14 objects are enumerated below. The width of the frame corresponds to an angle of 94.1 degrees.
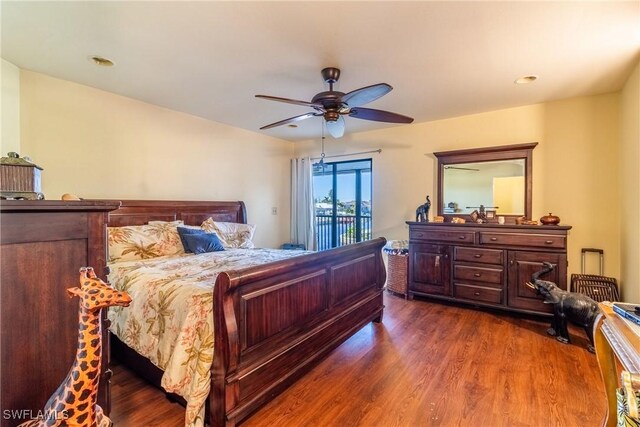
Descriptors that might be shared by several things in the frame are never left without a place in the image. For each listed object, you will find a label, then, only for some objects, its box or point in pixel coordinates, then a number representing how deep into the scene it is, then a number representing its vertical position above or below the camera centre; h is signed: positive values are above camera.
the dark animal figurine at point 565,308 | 2.63 -0.88
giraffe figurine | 1.05 -0.58
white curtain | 5.38 +0.08
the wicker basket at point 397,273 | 4.20 -0.90
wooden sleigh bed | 1.62 -0.79
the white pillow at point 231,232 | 3.88 -0.30
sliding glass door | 5.18 +0.15
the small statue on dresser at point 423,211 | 4.19 +0.00
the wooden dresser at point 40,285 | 1.03 -0.28
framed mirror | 3.72 +0.39
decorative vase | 3.34 -0.10
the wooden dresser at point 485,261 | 3.26 -0.60
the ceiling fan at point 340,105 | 2.21 +0.86
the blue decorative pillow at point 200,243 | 3.24 -0.36
